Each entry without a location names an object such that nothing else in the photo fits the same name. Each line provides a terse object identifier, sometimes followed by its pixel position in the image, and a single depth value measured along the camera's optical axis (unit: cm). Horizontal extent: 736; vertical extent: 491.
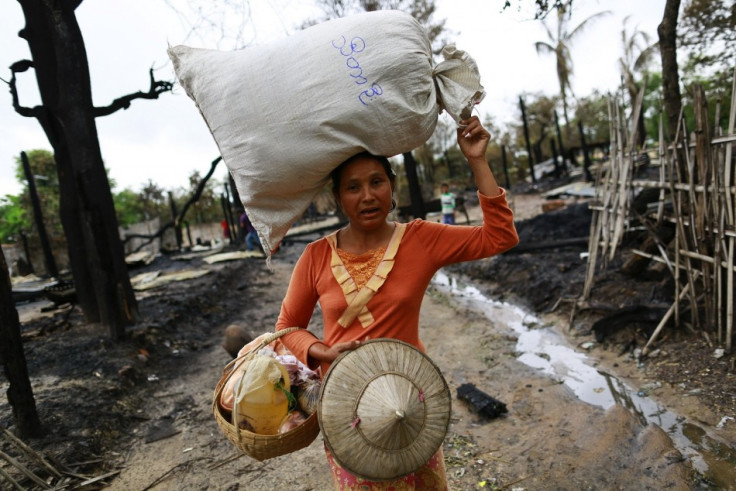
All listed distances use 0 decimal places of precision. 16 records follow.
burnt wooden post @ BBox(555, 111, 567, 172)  2143
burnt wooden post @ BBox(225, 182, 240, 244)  1827
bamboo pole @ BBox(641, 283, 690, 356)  419
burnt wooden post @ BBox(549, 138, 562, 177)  2036
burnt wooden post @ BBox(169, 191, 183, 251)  1681
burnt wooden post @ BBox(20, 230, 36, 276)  1769
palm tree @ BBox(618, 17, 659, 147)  2394
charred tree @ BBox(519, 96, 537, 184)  1856
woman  156
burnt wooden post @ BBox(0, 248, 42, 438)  328
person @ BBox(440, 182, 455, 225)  1198
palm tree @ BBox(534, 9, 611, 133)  2627
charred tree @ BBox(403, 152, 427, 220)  855
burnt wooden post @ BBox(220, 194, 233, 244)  1926
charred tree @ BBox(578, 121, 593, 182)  1719
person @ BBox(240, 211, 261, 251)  1438
